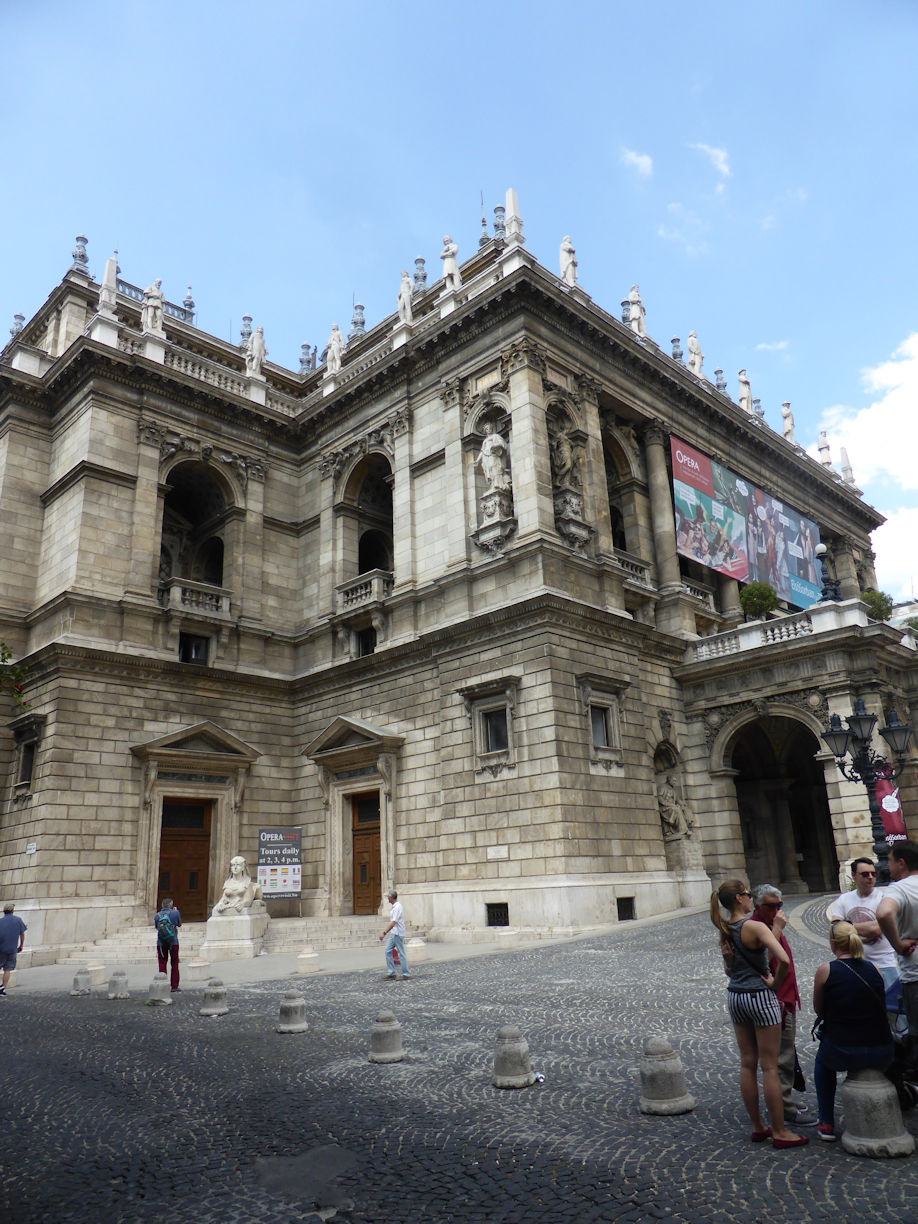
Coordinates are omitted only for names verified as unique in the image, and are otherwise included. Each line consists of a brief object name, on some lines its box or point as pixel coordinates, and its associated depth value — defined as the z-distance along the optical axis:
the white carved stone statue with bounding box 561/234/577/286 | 28.84
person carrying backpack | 15.91
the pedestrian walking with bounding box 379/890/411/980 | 15.74
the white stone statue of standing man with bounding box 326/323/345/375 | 33.62
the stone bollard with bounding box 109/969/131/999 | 15.39
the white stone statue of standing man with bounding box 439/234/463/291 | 29.47
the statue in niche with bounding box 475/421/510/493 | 25.47
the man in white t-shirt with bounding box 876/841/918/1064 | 6.03
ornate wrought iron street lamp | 15.30
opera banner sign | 30.06
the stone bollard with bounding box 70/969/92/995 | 16.56
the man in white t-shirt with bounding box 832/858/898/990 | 6.62
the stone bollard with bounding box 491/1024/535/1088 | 7.73
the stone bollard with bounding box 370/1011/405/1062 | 9.08
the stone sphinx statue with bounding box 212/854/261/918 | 22.03
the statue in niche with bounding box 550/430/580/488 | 25.97
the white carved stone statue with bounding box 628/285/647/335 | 33.28
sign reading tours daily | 24.03
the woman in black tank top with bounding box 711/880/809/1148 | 5.84
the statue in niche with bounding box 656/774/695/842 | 25.75
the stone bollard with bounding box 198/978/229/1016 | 12.68
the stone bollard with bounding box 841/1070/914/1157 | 5.49
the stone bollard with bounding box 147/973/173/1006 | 14.09
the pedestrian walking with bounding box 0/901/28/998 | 17.25
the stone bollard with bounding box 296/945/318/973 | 17.81
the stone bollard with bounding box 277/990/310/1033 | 11.00
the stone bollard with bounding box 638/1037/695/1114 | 6.71
